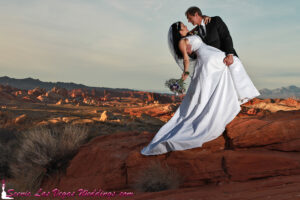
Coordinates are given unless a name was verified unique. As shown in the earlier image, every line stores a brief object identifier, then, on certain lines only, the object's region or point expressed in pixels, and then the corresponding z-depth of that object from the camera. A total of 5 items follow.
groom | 5.20
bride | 4.88
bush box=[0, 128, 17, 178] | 7.39
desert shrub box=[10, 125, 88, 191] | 6.52
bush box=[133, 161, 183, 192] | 4.63
